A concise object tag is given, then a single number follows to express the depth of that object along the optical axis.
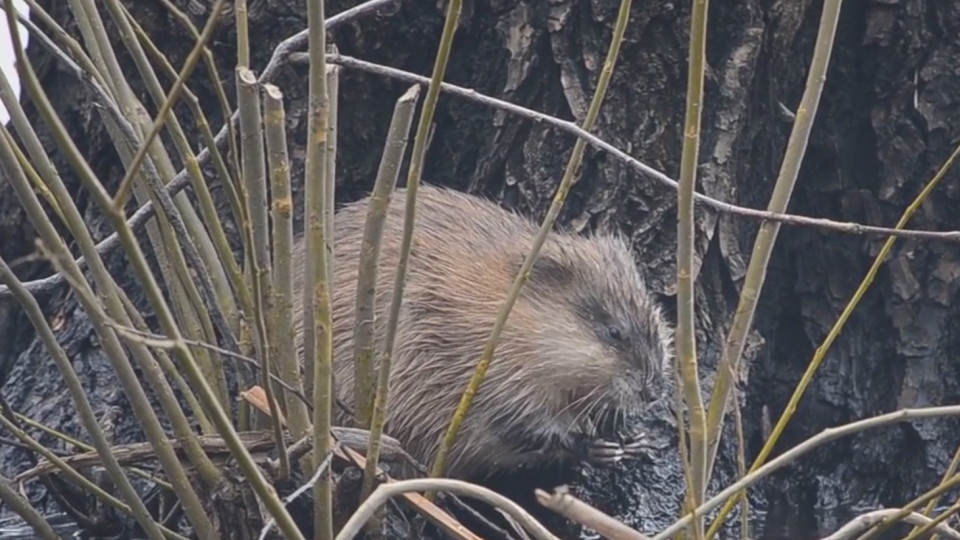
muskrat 8.67
